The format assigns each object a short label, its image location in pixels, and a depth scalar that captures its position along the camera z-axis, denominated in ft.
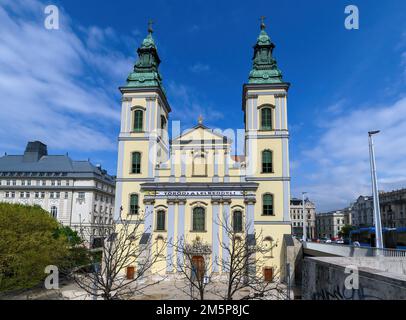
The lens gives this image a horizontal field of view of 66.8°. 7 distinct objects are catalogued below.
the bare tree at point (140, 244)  98.86
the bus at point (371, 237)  106.83
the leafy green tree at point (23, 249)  73.97
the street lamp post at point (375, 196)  64.59
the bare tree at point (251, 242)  97.55
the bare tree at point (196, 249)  99.30
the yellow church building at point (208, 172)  103.91
